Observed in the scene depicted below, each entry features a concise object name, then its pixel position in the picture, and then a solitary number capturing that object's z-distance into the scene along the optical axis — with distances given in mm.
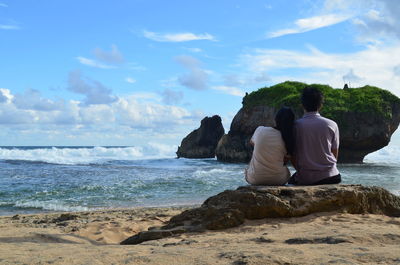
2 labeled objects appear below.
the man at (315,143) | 5758
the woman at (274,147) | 5648
